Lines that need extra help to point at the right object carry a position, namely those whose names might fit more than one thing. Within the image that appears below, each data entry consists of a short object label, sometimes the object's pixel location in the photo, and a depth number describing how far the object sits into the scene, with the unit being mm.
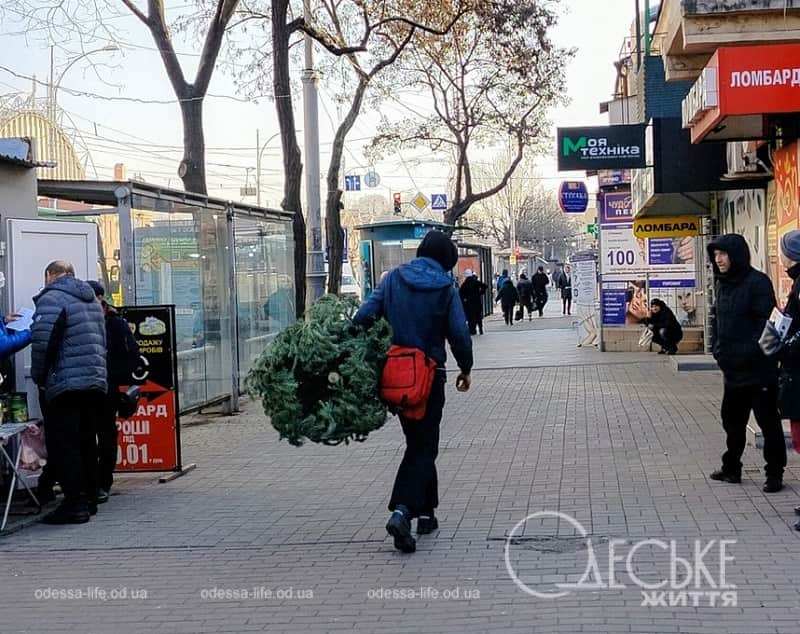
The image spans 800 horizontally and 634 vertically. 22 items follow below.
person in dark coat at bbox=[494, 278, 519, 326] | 36116
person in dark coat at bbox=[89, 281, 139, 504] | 8672
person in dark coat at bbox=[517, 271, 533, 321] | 38812
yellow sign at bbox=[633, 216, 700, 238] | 20047
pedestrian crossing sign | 41719
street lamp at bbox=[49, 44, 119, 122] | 18422
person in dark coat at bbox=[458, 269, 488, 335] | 27672
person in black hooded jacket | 7836
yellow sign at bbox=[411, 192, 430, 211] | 36438
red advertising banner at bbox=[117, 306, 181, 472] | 9555
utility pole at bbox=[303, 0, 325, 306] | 17734
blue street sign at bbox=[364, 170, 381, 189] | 43812
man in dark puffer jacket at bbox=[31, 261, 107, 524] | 7793
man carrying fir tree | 6746
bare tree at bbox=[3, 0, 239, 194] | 17516
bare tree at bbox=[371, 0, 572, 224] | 29406
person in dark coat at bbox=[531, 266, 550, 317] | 41031
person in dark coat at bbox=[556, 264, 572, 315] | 43625
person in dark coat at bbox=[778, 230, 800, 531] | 6996
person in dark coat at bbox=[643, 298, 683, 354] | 21172
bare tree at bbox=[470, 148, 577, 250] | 76625
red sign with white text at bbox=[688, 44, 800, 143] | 9641
